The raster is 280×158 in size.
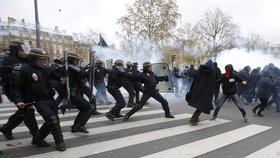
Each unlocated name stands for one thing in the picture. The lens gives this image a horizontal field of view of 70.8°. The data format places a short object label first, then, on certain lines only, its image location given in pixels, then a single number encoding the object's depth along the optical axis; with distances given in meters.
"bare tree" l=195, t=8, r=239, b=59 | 30.29
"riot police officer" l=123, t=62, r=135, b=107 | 7.03
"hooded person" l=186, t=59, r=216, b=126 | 4.91
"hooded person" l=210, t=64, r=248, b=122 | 5.40
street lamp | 9.74
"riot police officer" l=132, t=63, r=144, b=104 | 7.43
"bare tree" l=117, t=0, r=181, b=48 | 23.10
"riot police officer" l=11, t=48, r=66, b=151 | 3.32
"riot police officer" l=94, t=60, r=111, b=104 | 7.41
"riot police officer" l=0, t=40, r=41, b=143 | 3.57
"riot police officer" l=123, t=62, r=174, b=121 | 5.29
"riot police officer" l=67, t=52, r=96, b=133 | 3.99
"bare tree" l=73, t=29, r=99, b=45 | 29.66
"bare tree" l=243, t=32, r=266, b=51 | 29.67
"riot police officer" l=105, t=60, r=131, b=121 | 5.34
